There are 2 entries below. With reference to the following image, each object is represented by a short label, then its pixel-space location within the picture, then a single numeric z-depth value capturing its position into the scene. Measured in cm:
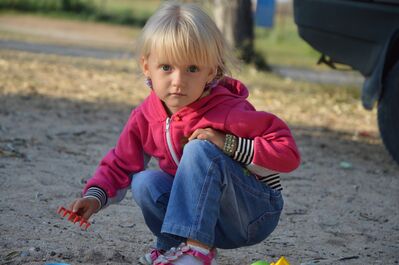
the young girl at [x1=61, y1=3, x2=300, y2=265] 391
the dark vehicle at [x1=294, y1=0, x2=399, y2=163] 749
